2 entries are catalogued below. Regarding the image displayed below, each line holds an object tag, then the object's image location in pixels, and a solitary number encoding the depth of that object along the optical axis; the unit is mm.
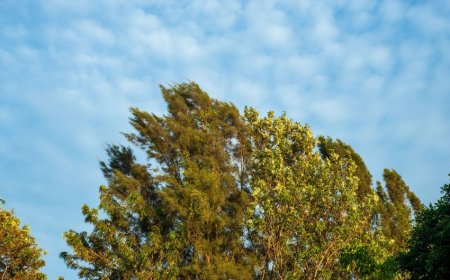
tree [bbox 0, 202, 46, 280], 33969
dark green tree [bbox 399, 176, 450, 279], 18203
